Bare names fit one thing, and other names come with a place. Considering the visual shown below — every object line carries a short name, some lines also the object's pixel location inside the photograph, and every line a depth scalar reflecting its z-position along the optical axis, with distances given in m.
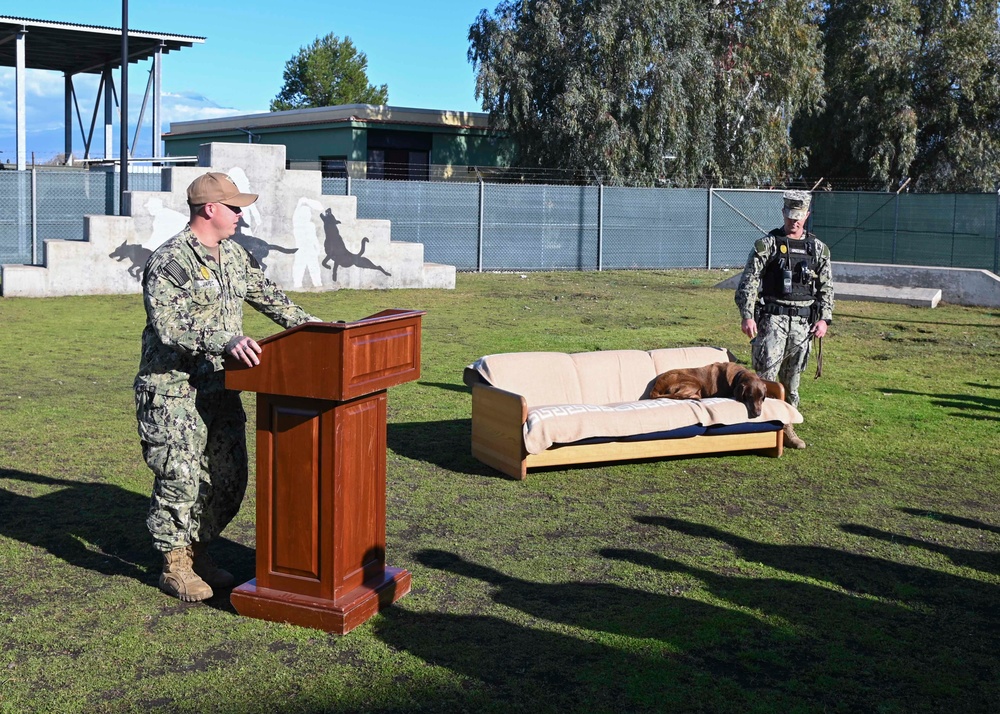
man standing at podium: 4.80
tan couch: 7.53
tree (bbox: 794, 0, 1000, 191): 37.97
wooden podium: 4.43
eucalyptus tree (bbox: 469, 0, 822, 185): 32.56
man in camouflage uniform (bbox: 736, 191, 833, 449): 8.65
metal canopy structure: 26.66
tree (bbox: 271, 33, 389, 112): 90.75
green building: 36.03
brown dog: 8.52
